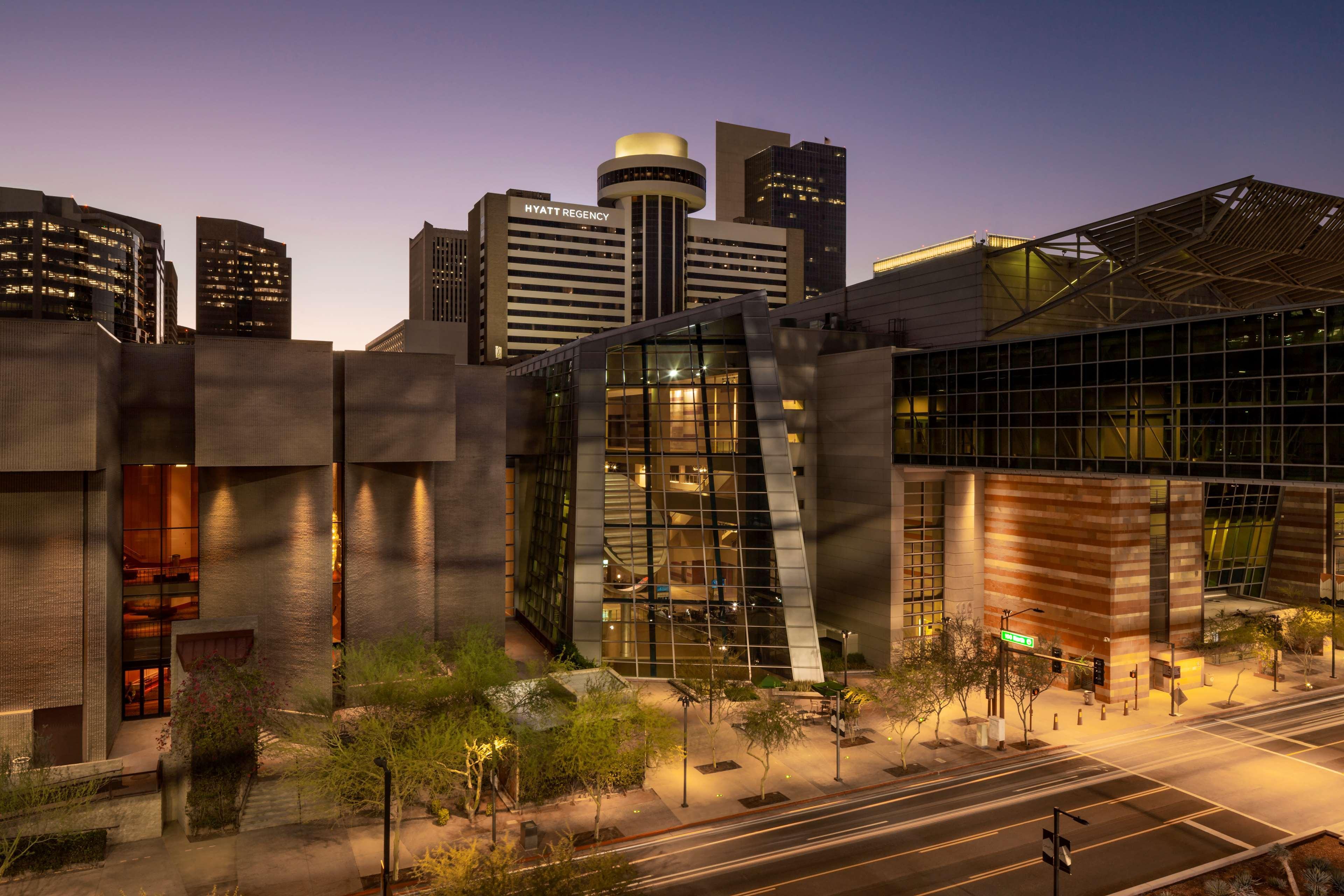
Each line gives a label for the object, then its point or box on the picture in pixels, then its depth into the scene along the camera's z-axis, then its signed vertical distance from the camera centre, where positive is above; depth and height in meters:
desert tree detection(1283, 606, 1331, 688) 54.06 -12.53
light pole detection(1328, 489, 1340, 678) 63.84 -5.13
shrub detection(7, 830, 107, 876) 27.34 -14.13
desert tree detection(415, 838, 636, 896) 18.36 -10.20
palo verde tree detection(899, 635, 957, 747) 39.97 -11.79
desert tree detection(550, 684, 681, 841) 31.12 -11.65
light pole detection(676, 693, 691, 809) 34.00 -12.58
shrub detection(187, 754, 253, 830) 30.77 -13.43
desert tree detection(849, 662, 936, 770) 39.03 -12.82
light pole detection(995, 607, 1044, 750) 40.34 -13.01
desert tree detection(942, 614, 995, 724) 42.44 -11.96
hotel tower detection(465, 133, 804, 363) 178.50 +44.43
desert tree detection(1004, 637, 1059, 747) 41.84 -12.34
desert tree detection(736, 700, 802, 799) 34.72 -12.29
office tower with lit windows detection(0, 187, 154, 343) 134.38 +32.14
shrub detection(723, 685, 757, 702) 40.94 -12.75
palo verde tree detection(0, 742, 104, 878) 26.19 -12.39
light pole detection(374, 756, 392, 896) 23.31 -10.74
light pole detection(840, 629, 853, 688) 54.12 -13.42
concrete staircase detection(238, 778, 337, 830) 31.77 -14.34
